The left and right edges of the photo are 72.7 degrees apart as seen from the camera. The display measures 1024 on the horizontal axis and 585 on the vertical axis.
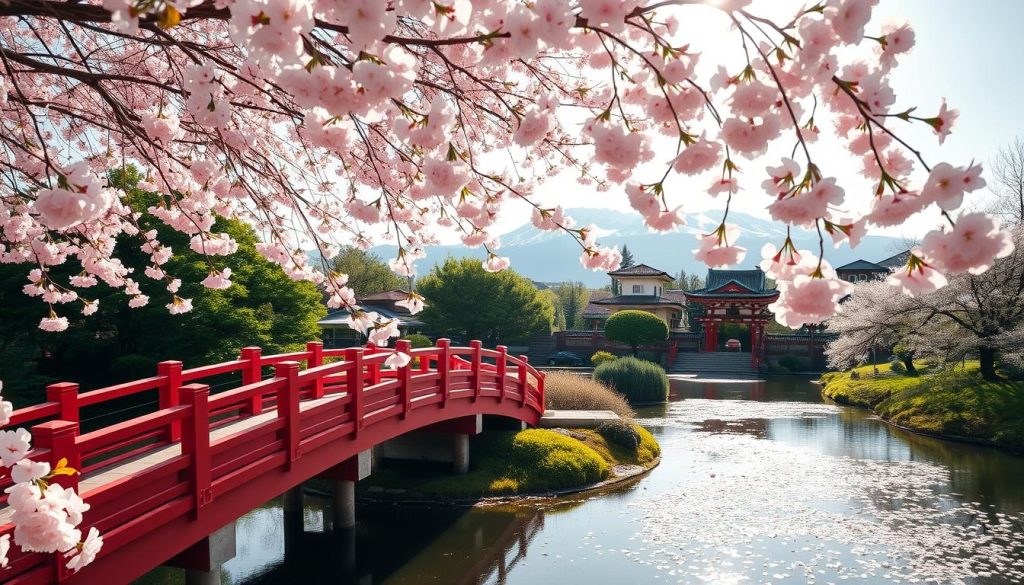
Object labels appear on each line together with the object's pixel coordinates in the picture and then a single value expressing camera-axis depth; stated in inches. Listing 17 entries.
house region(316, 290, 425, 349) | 1459.6
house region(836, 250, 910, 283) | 1717.5
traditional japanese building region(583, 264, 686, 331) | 1851.6
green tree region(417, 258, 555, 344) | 1521.9
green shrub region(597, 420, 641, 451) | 564.4
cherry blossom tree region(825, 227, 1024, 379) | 743.7
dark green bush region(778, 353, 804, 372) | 1459.2
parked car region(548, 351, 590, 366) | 1531.7
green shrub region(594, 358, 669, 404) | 910.4
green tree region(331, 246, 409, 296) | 1910.3
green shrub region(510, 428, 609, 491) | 482.6
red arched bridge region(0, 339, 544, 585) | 185.0
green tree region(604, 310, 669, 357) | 1477.6
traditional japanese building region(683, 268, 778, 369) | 1567.4
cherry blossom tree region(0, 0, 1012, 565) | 80.9
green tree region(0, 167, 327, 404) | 712.4
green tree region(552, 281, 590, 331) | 2687.0
